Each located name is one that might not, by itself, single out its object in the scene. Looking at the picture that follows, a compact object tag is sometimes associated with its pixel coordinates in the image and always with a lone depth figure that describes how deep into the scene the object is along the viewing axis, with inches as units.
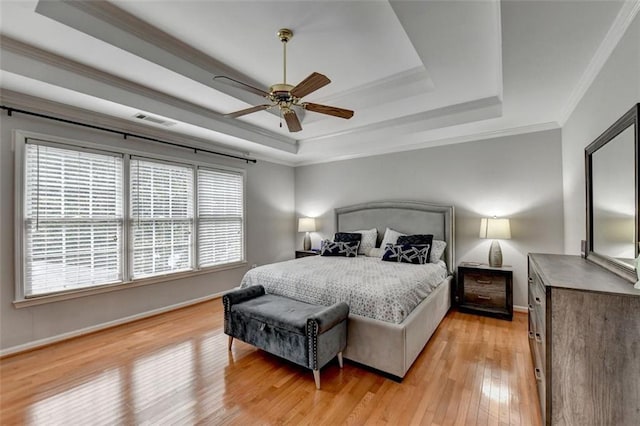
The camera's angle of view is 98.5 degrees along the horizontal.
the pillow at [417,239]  156.2
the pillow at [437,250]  153.3
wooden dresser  51.6
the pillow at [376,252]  172.1
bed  91.0
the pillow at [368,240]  182.9
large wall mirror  59.1
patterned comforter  96.5
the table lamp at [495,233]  142.4
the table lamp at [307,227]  221.5
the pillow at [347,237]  185.0
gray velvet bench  86.0
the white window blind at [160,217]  144.6
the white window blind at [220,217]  175.5
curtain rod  108.2
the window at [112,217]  113.7
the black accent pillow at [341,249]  173.0
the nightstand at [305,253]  210.0
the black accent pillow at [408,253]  146.3
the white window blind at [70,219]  112.8
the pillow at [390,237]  171.1
